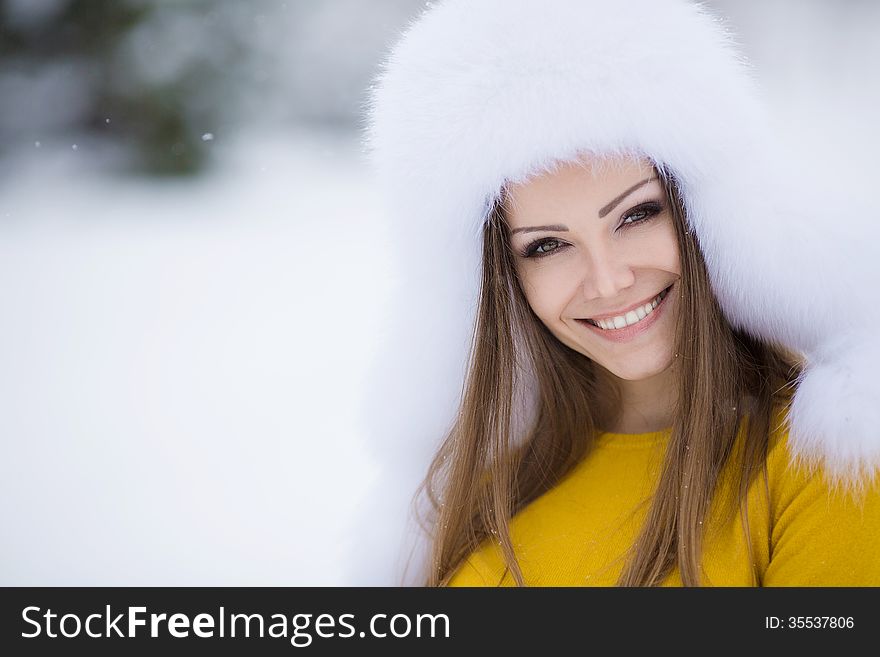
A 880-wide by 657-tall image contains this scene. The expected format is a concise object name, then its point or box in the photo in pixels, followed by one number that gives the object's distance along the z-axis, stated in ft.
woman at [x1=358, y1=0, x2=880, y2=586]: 5.18
